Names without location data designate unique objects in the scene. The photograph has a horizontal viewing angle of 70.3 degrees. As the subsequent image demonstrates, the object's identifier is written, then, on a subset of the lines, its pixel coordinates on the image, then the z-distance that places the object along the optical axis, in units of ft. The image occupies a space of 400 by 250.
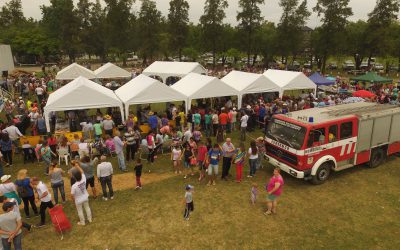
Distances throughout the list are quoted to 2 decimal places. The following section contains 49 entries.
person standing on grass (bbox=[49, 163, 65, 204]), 25.48
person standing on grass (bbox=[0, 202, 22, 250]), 18.65
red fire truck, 29.63
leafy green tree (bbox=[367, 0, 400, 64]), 132.46
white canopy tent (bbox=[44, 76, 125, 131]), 42.14
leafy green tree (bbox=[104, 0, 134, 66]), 183.11
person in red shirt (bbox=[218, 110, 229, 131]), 46.36
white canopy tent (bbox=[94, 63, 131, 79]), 86.17
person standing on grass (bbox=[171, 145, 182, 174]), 33.55
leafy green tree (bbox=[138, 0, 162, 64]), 167.43
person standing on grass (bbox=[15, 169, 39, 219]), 23.50
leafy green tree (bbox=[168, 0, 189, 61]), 162.40
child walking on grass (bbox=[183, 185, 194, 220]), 24.80
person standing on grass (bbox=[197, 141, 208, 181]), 31.37
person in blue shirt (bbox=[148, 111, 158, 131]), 44.09
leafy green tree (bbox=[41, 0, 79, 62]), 169.07
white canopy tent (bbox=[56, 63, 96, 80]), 79.25
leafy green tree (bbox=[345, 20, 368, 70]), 141.69
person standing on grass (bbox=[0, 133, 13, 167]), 35.24
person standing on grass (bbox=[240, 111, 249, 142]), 44.98
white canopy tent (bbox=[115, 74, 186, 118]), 46.91
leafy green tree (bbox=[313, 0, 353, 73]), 128.06
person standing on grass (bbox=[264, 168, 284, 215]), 24.62
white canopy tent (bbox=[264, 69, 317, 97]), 60.42
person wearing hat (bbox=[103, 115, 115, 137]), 41.63
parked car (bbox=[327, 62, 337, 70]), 165.17
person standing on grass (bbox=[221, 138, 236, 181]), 30.76
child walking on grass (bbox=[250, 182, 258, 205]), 27.63
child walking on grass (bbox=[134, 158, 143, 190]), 29.11
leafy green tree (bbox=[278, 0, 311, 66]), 147.74
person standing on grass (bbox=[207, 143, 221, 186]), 29.99
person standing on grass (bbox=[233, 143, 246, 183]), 31.24
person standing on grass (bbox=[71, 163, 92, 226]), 22.89
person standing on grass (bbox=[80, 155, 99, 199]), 26.32
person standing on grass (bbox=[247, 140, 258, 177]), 31.76
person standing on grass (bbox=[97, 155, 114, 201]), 26.63
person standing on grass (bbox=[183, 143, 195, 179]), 33.08
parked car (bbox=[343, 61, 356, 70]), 160.15
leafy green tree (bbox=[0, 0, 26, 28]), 225.76
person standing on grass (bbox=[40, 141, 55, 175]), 32.64
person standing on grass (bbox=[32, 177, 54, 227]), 22.94
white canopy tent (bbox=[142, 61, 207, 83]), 85.55
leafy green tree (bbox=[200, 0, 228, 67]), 155.63
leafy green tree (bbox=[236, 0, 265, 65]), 150.30
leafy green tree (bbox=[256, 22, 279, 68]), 159.13
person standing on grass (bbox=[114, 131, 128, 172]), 33.17
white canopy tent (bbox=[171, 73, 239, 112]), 50.83
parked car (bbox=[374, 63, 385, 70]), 158.11
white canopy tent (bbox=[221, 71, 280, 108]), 55.42
